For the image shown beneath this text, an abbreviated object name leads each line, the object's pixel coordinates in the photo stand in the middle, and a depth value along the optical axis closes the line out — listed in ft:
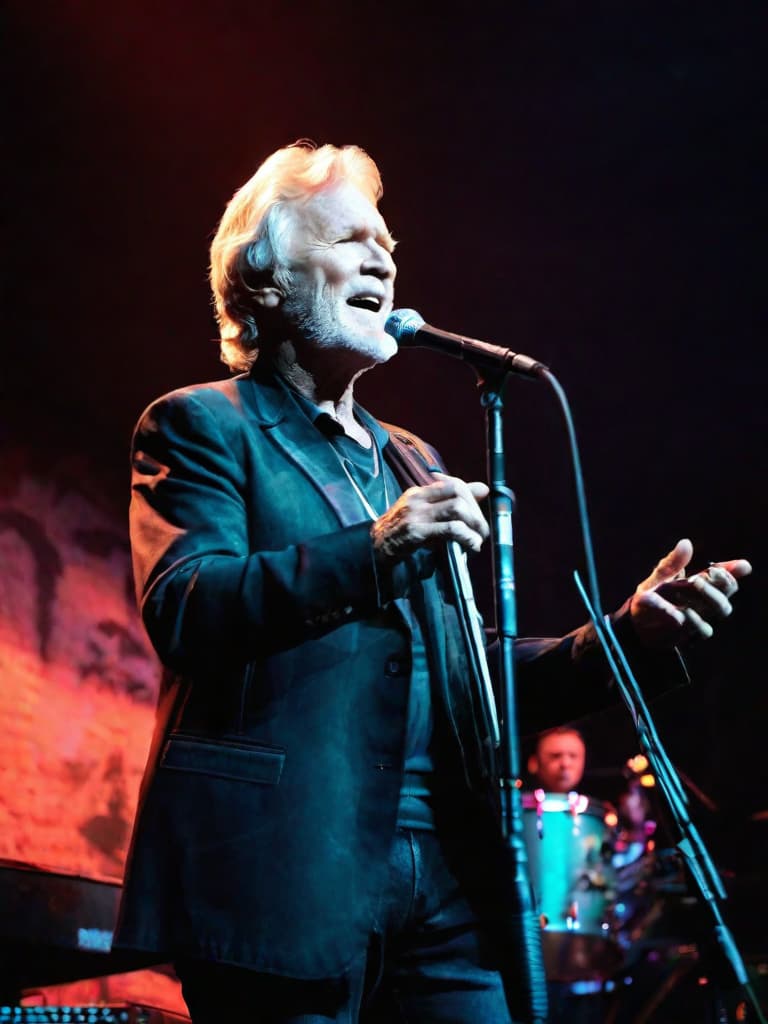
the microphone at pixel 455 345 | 6.43
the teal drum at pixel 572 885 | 18.65
